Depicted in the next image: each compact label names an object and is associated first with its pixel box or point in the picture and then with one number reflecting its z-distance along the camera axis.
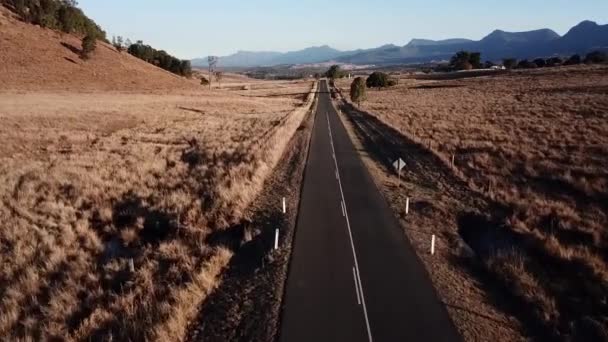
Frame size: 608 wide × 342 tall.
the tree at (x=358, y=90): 76.88
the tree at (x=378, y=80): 132.38
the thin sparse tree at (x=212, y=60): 162.26
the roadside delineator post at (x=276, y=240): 15.53
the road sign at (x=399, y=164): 22.93
